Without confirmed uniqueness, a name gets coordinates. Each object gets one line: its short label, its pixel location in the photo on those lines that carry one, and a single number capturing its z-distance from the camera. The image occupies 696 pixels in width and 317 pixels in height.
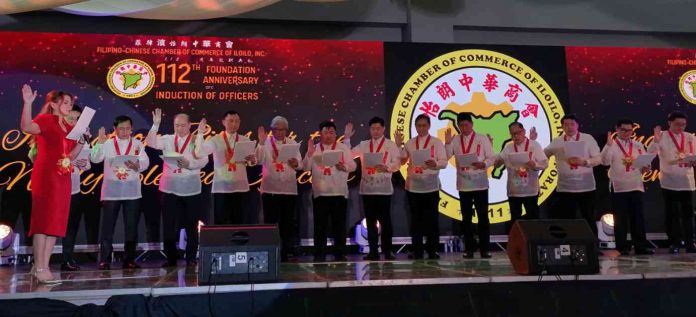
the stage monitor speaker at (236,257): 3.24
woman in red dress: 3.52
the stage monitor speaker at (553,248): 3.42
